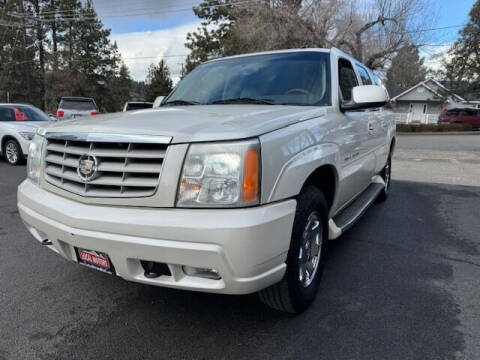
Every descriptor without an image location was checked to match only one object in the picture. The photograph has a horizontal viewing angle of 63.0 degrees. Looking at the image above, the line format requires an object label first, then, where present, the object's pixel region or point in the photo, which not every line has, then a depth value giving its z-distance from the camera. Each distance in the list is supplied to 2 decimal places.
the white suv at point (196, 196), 2.01
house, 43.34
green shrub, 27.36
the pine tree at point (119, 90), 40.16
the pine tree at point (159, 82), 46.12
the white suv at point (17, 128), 9.14
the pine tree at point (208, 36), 34.88
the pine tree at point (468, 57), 43.84
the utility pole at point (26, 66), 35.75
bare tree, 23.62
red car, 32.00
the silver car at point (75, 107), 14.97
